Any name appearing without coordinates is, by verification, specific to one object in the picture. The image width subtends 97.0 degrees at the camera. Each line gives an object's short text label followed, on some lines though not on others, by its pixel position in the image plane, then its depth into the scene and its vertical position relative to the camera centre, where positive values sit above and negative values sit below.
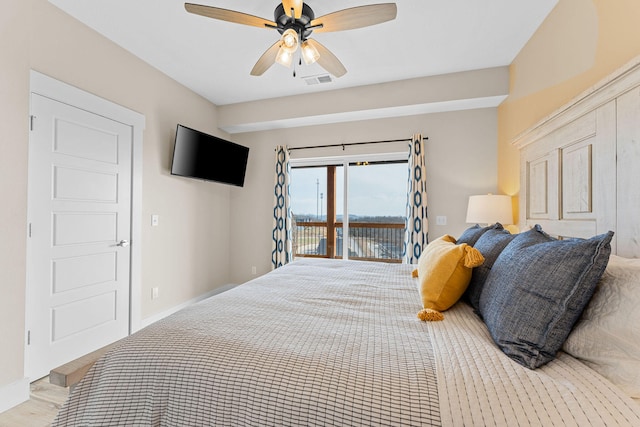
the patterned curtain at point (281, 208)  3.91 +0.10
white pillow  0.76 -0.33
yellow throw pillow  1.26 -0.28
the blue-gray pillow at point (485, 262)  1.30 -0.21
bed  0.70 -0.44
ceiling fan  1.64 +1.21
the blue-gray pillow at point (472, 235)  1.77 -0.12
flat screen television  3.12 +0.69
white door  2.02 -0.16
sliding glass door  3.71 +0.11
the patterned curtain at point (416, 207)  3.31 +0.11
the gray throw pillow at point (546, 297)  0.85 -0.25
